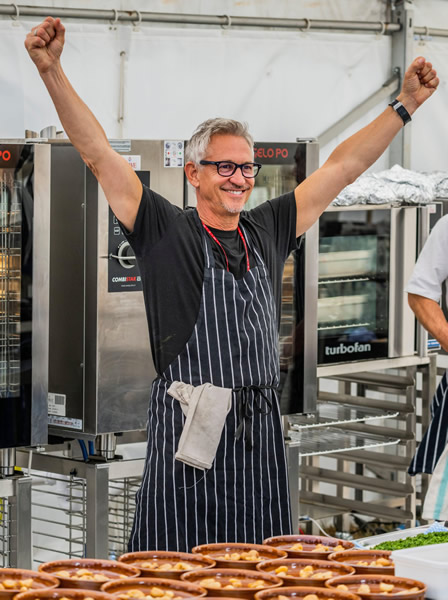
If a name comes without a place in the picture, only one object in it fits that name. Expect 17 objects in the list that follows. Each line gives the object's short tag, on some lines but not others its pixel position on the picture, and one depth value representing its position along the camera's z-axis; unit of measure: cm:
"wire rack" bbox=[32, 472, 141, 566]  661
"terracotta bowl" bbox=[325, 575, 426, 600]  296
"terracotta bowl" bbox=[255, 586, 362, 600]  294
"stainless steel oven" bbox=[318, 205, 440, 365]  646
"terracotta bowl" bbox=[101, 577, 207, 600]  297
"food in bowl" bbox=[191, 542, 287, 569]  321
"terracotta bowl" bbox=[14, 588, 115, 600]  291
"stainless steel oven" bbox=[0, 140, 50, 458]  481
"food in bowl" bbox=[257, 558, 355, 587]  304
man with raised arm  379
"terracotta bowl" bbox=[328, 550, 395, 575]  314
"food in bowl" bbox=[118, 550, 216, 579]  307
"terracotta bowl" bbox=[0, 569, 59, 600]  295
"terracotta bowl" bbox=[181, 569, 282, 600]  297
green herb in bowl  349
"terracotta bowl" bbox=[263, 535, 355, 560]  331
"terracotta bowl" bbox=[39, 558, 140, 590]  308
